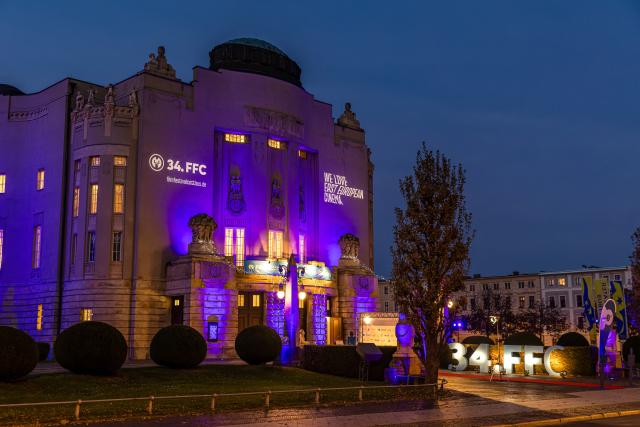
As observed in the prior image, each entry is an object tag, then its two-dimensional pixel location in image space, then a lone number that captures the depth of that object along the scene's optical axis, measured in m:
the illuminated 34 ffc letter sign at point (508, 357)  41.66
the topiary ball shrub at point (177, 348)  32.91
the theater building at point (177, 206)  51.44
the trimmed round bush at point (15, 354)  25.06
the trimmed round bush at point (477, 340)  49.41
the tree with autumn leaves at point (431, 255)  28.77
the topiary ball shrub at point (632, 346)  48.06
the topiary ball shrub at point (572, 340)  45.16
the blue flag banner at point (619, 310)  42.50
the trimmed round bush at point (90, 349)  28.28
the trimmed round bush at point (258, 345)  36.38
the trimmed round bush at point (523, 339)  44.20
